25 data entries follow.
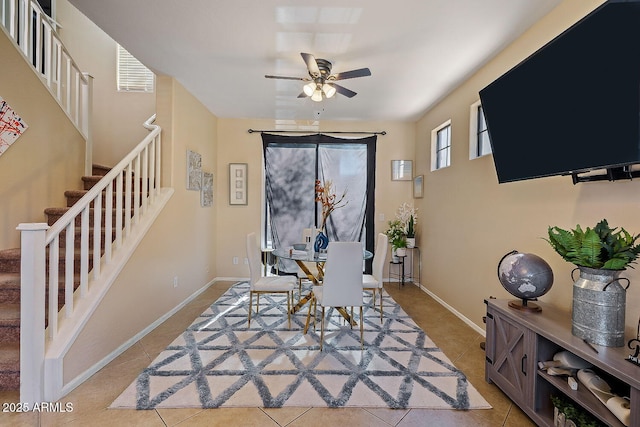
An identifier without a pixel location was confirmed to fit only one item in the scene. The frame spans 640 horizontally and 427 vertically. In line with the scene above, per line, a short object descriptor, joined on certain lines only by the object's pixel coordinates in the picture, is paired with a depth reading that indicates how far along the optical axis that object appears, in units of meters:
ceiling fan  2.50
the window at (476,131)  3.07
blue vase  3.09
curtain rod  4.80
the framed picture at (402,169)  4.83
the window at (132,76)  4.30
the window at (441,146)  3.84
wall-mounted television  1.22
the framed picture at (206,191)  4.23
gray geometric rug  1.88
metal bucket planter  1.39
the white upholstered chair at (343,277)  2.47
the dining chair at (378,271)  3.12
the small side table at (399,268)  4.59
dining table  2.82
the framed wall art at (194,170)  3.72
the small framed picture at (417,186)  4.52
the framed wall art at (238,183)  4.81
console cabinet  1.26
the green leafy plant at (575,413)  1.39
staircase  1.84
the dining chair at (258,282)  3.02
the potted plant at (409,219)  4.44
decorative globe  1.78
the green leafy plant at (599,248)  1.38
